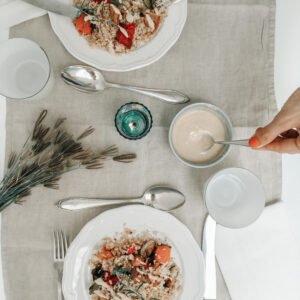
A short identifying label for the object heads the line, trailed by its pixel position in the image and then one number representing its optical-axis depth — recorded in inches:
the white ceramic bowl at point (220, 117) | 30.8
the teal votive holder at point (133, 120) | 32.0
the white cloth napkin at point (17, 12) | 32.9
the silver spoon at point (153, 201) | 32.0
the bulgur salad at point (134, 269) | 31.1
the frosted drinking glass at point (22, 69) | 31.7
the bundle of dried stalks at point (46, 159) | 31.6
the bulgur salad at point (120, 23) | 30.8
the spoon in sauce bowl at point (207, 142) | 31.9
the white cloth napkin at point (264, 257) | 33.0
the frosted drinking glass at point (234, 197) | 30.7
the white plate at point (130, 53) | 31.2
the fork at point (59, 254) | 31.8
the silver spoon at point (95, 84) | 32.2
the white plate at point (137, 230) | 31.0
